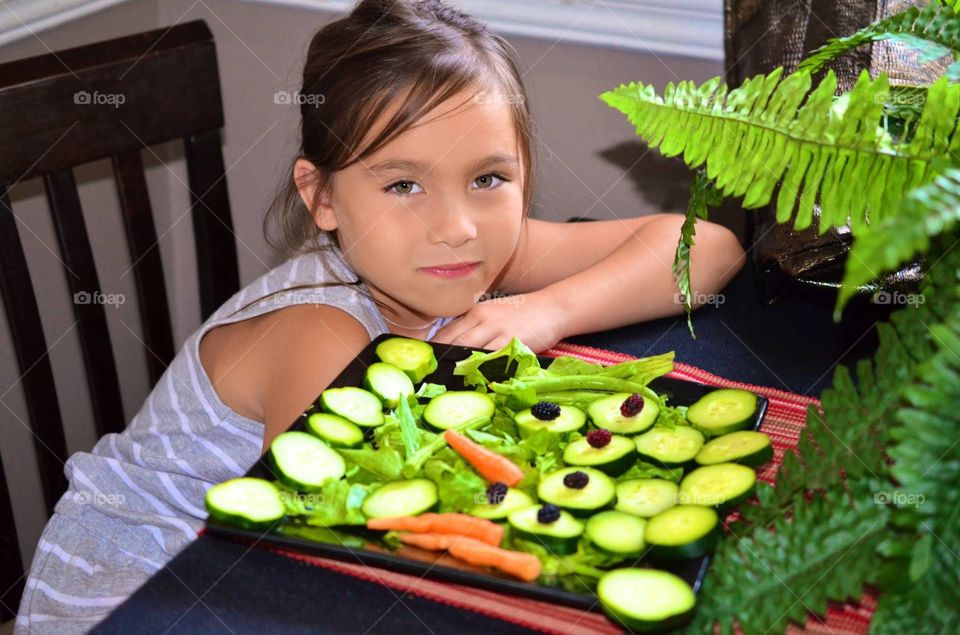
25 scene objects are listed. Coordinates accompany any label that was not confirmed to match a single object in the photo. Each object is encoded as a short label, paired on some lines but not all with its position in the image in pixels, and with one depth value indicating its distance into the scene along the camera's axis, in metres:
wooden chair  1.12
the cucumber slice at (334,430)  0.75
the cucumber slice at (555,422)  0.78
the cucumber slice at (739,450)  0.73
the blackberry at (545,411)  0.79
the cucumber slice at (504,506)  0.68
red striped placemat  0.67
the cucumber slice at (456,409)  0.79
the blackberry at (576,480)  0.70
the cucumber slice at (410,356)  0.87
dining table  0.68
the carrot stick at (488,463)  0.73
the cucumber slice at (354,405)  0.79
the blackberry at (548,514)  0.66
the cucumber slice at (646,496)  0.69
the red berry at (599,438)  0.74
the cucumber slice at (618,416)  0.78
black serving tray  0.64
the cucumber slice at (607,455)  0.73
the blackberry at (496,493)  0.70
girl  1.06
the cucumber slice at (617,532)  0.65
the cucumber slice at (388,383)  0.82
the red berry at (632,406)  0.79
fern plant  0.53
